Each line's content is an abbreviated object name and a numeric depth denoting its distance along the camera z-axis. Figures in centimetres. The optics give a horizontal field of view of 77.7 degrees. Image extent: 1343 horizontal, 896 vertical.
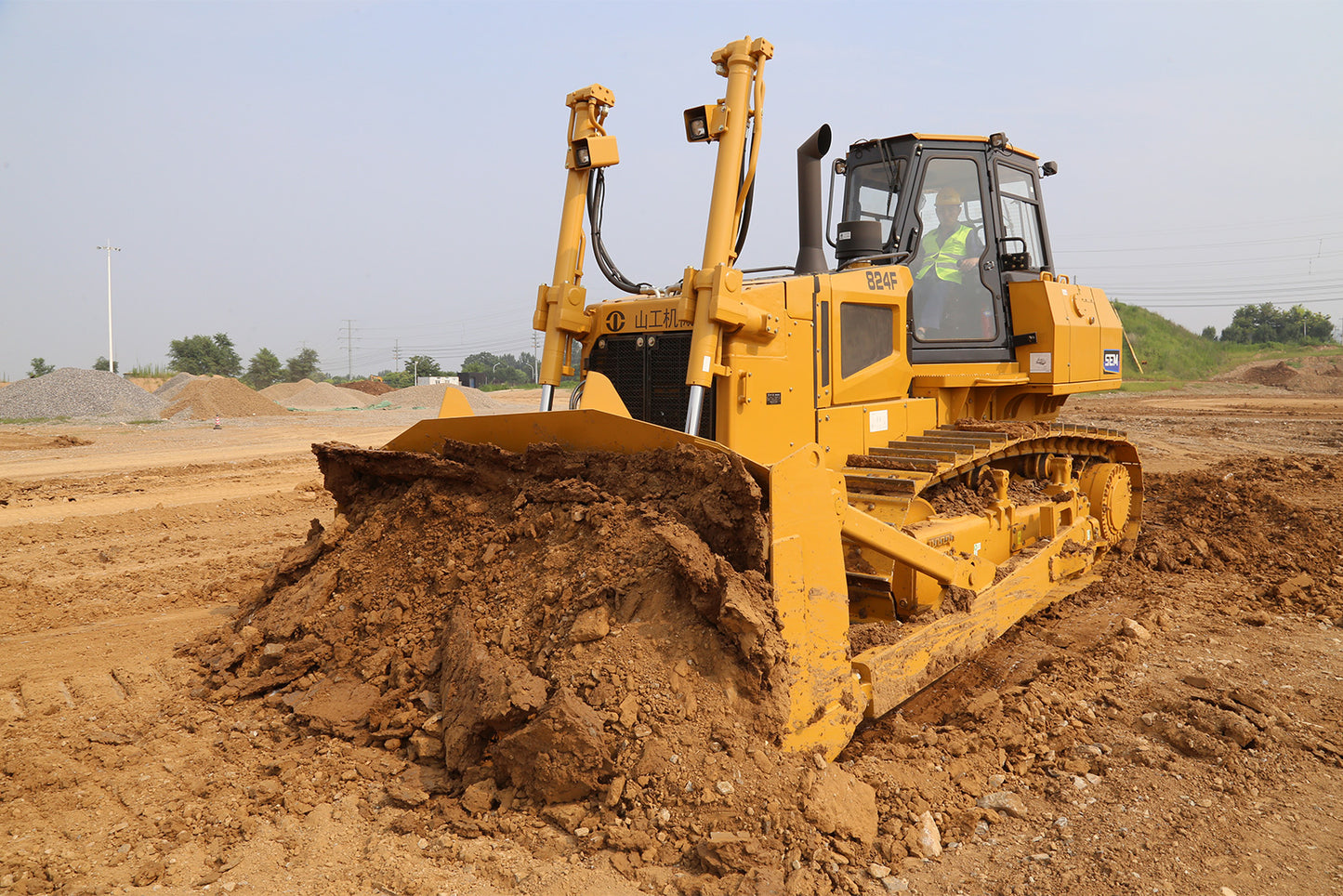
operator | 560
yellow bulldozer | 363
